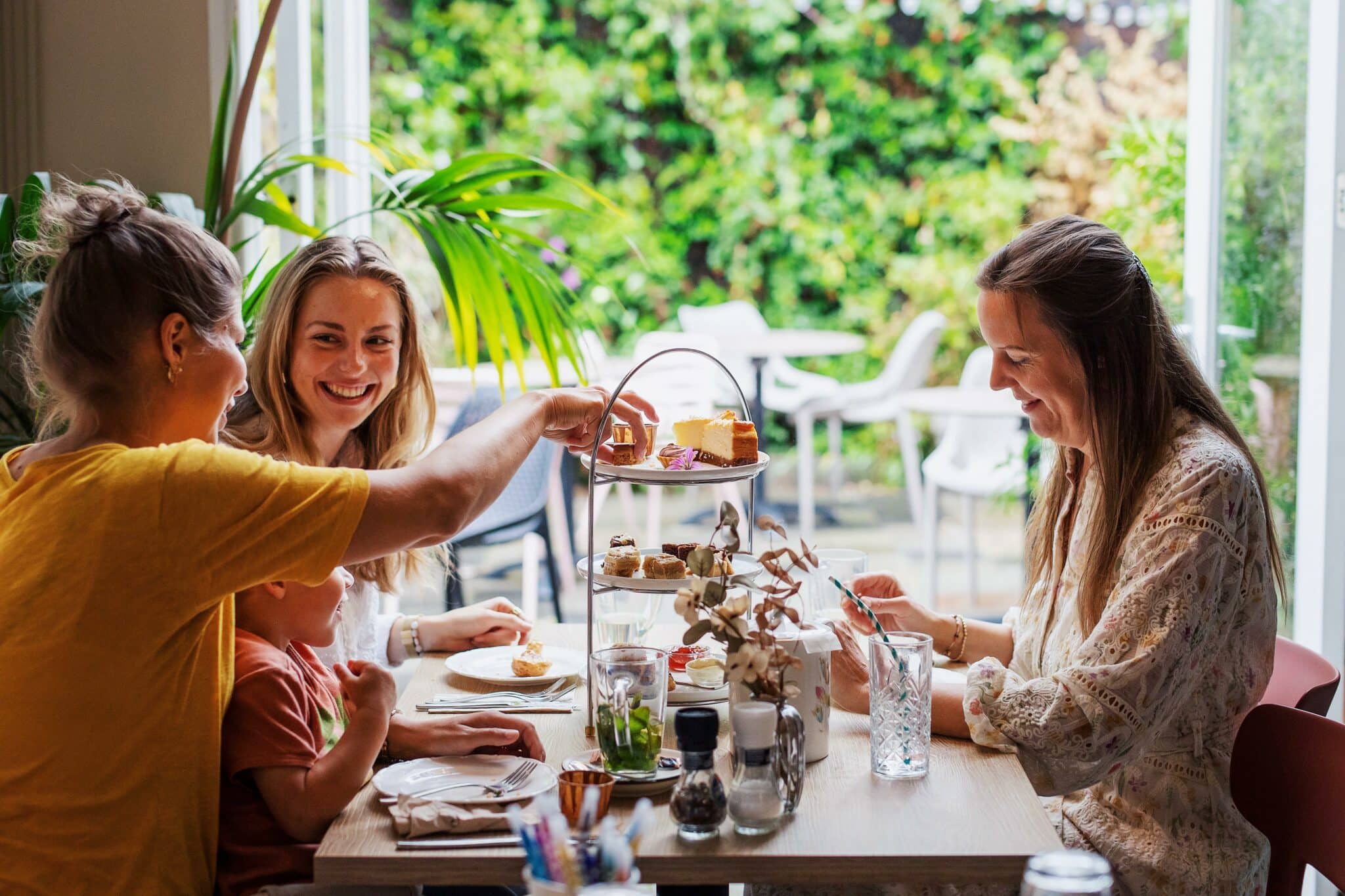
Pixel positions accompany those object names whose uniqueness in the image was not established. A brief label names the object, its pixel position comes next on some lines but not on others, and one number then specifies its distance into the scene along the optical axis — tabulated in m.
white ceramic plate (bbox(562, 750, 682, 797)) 1.47
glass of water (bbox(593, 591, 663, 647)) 1.82
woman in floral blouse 1.58
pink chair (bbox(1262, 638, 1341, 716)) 1.75
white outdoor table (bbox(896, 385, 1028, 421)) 5.23
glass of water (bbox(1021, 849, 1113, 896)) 0.97
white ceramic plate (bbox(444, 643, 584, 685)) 1.94
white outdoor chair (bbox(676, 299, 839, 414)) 6.38
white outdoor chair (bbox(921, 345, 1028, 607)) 5.21
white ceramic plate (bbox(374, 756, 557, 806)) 1.45
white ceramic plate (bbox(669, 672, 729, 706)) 1.83
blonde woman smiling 2.16
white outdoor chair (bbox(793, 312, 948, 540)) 6.38
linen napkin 1.37
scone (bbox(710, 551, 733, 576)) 1.47
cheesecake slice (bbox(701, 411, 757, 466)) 1.85
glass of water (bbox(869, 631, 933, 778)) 1.54
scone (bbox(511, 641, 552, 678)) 1.94
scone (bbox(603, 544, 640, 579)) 1.75
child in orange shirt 1.45
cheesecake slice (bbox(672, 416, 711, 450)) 1.92
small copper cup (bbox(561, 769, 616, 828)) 1.38
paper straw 1.56
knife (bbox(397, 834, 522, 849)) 1.35
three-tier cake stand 1.70
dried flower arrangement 1.36
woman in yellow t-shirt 1.36
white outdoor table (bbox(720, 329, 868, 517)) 5.73
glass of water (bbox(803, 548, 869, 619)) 1.88
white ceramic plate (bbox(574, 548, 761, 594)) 1.69
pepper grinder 1.33
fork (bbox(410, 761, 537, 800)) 1.47
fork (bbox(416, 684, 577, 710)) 1.81
